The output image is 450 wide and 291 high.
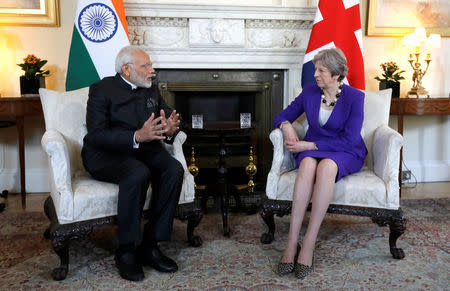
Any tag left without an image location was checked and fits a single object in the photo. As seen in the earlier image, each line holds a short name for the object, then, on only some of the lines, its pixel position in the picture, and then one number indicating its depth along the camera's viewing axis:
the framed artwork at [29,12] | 3.54
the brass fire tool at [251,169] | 3.43
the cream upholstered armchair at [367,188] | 2.31
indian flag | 3.26
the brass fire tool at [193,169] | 3.32
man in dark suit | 2.09
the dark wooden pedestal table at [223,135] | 2.76
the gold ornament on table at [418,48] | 3.77
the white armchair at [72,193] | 2.08
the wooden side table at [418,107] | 3.65
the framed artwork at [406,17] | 3.96
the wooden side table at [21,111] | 3.20
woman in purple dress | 2.18
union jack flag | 3.43
